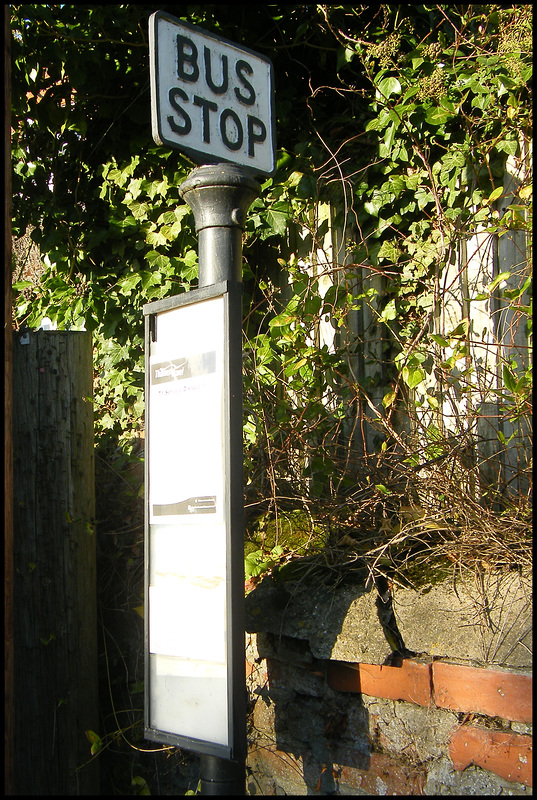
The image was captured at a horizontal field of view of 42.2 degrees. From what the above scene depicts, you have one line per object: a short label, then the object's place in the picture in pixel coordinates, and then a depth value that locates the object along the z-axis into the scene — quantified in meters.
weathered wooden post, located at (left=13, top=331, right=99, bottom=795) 3.14
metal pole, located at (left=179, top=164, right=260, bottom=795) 2.33
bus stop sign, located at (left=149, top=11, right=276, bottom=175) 2.28
